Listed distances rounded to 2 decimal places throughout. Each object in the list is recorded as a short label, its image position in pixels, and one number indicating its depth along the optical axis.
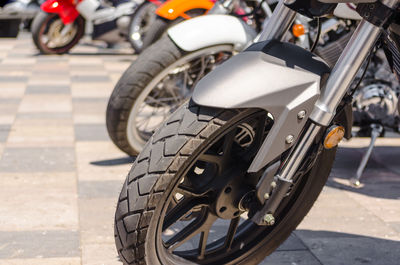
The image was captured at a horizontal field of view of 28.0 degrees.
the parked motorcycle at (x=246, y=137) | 2.47
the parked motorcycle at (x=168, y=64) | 4.58
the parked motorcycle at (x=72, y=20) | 11.25
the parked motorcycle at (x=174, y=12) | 5.51
